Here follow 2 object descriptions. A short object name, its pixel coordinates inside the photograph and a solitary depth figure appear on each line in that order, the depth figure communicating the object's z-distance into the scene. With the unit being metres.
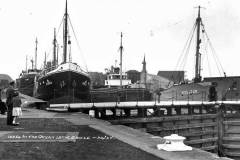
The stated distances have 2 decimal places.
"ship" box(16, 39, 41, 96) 50.94
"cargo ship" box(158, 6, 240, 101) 41.06
